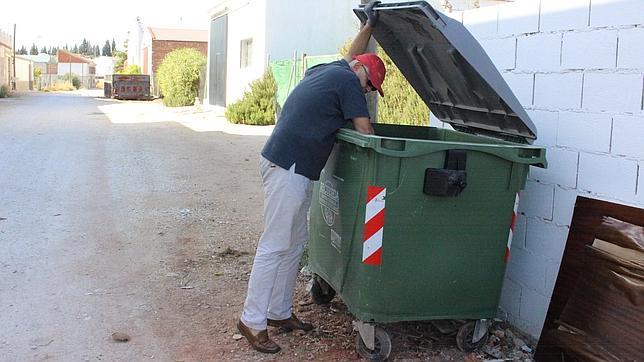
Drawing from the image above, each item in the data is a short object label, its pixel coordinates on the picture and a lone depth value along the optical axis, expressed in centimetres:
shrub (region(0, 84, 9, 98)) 3591
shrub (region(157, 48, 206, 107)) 2945
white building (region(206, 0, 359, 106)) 1984
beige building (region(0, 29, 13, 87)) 4197
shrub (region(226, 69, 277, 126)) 1922
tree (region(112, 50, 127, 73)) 7000
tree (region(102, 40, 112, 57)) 15492
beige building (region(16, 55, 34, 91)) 5784
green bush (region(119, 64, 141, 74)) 4872
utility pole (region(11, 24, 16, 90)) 4714
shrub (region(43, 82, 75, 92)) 5953
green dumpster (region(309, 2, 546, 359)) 364
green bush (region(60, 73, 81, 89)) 7375
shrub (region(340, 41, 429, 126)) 961
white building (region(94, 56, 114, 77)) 8838
